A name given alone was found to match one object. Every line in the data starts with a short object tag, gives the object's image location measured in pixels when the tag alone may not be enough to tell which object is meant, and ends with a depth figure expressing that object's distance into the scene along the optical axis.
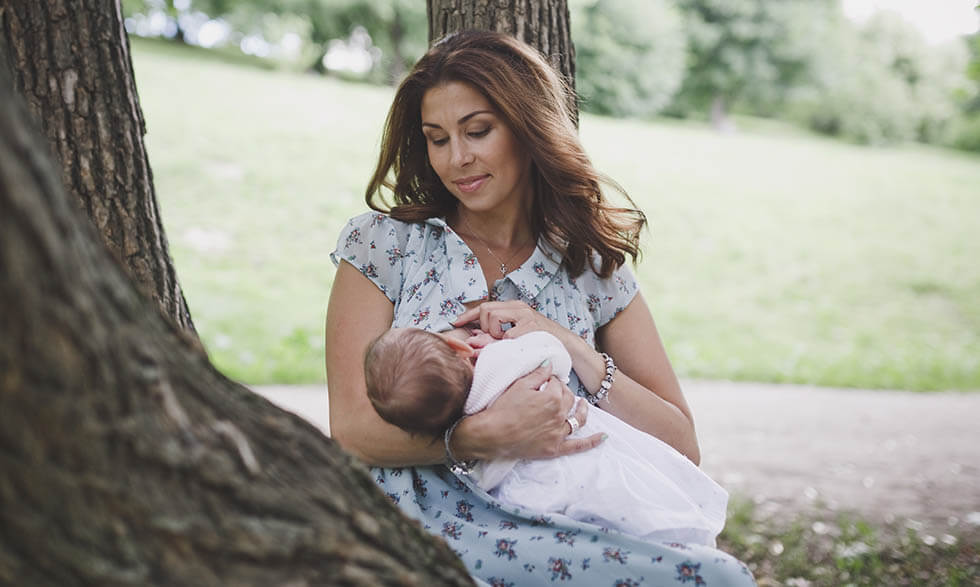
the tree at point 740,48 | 30.58
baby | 2.01
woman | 2.11
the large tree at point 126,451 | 0.95
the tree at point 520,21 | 2.97
